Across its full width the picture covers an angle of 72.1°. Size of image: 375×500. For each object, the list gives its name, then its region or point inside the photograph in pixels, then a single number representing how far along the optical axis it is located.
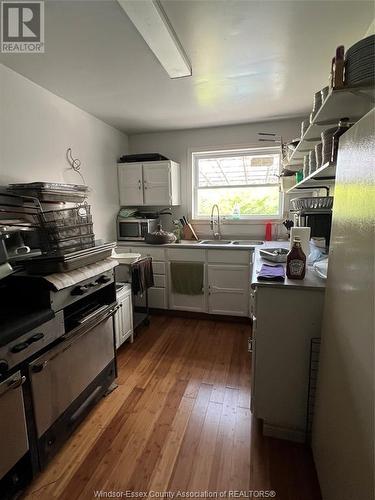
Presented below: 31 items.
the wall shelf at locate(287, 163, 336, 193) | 1.50
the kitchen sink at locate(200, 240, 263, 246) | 3.47
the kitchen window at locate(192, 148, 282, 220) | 3.60
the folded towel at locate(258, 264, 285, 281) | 1.51
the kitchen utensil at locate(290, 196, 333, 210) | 2.00
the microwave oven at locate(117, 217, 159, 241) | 3.49
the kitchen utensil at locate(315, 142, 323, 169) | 1.59
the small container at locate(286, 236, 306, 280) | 1.53
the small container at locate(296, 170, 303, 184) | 2.44
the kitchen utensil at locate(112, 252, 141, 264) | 2.72
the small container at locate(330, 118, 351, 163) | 1.32
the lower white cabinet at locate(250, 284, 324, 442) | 1.45
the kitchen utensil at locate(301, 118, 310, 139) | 1.85
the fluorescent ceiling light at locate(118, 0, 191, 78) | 1.35
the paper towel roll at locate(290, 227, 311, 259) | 1.80
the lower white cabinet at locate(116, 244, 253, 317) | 3.05
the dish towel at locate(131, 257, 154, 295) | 2.74
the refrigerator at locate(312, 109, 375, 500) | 0.82
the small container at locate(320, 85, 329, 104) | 1.31
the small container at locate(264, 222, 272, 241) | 3.51
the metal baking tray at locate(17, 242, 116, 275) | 1.41
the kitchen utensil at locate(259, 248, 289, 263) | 2.00
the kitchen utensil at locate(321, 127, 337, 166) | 1.39
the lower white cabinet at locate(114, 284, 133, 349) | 2.43
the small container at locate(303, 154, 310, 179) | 2.00
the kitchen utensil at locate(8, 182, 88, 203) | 1.90
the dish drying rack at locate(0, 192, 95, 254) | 1.57
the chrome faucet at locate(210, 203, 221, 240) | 3.75
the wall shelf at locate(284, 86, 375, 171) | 1.11
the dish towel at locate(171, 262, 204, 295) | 3.17
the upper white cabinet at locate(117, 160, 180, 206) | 3.49
